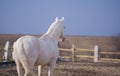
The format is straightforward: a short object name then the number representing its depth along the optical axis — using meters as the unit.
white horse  10.38
